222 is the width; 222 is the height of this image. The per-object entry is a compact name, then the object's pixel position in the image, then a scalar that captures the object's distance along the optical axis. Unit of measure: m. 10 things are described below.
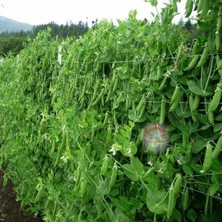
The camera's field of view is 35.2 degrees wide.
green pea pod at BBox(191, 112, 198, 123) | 1.41
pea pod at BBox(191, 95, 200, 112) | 1.39
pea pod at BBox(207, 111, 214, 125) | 1.29
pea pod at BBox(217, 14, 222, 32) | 1.24
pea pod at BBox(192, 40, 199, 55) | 1.44
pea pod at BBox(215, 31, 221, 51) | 1.28
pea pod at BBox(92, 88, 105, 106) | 2.09
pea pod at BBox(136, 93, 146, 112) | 1.59
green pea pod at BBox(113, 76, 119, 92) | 1.90
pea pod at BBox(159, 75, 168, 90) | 1.52
